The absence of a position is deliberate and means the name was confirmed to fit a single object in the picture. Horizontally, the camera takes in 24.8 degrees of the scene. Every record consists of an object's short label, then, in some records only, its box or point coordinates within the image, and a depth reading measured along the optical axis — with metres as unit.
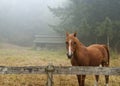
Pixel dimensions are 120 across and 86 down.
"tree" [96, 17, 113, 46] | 22.73
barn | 33.75
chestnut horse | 7.54
